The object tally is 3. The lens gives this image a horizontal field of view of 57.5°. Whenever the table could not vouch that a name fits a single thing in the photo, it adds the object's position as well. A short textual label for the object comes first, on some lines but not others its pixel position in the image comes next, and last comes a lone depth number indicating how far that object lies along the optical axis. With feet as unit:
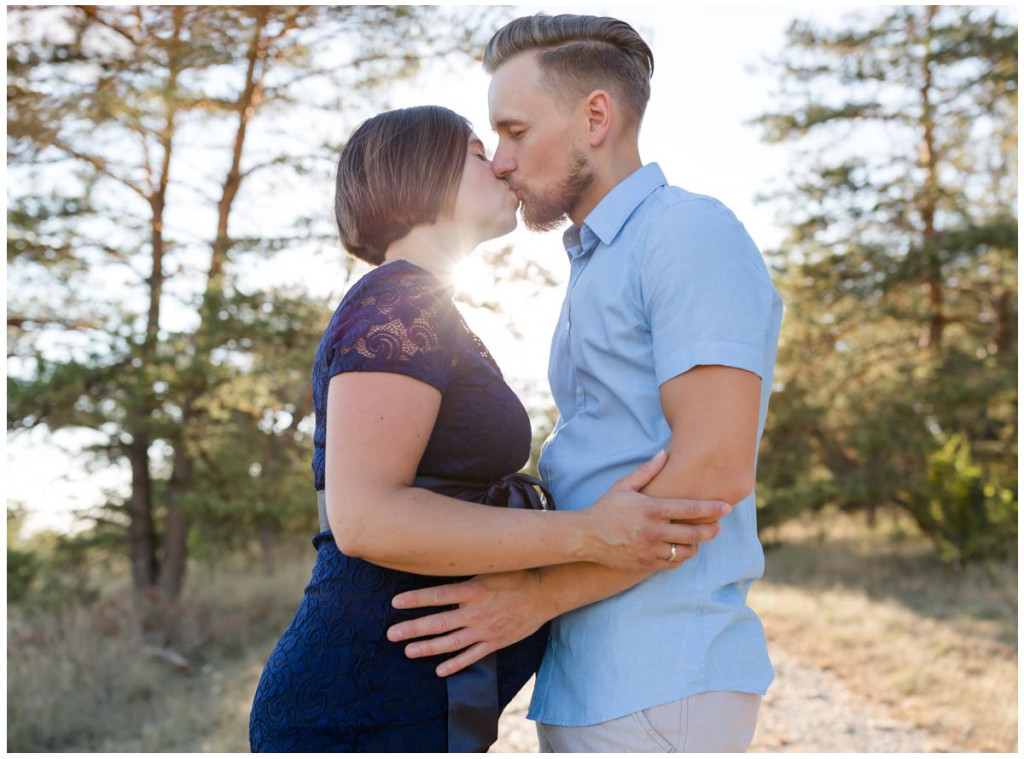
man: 5.68
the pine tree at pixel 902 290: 44.16
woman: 5.57
